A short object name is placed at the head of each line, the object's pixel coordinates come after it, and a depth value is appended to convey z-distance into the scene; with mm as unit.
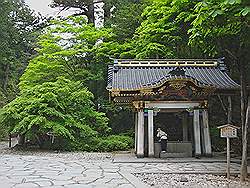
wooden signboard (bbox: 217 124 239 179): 8643
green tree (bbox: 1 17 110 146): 15648
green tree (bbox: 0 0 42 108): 25016
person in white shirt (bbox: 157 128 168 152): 13569
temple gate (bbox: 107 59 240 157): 13070
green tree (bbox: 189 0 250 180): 6266
